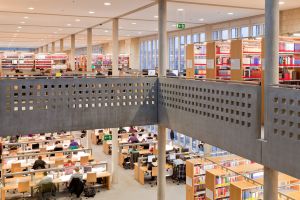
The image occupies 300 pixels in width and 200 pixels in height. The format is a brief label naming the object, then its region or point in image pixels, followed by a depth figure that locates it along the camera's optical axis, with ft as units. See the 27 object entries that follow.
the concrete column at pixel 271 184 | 17.28
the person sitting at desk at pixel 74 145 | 50.33
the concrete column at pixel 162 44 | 28.99
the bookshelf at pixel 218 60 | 31.73
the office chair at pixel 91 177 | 39.65
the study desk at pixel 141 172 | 43.32
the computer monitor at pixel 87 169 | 41.13
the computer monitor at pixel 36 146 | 51.98
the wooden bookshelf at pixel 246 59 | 27.04
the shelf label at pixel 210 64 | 31.99
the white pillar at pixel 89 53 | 52.60
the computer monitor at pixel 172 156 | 45.83
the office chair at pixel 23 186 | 37.19
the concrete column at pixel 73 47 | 66.54
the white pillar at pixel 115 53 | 41.98
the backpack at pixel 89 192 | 39.52
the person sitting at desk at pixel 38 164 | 41.96
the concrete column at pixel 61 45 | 78.23
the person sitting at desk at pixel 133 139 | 54.75
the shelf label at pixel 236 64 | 27.43
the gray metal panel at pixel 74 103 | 23.63
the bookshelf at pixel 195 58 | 36.99
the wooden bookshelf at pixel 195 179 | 34.22
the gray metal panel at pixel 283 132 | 15.17
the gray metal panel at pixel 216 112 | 17.98
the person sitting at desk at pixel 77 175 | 38.30
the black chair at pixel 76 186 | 37.93
